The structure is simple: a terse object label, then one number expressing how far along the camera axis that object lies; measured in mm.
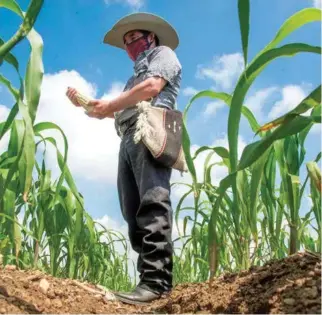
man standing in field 2264
